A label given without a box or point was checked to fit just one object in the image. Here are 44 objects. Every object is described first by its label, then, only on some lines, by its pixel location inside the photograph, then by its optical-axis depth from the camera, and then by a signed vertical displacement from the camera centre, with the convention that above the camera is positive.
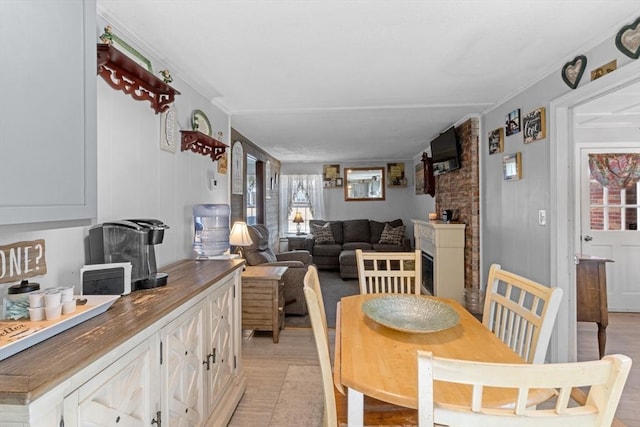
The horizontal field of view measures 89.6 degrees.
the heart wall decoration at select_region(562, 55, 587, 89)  2.12 +0.98
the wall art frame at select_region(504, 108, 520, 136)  2.92 +0.86
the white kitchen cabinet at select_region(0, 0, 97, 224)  0.84 +0.32
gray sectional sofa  6.08 -0.49
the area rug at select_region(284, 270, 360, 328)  3.62 -1.14
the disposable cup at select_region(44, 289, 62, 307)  1.00 -0.25
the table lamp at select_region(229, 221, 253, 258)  3.14 -0.18
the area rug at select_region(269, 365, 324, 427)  2.01 -1.26
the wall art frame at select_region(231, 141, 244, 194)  3.92 +0.63
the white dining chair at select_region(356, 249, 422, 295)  2.23 -0.39
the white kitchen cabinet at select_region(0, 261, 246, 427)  0.82 -0.55
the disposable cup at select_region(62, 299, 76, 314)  1.05 -0.29
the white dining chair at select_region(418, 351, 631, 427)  0.62 -0.34
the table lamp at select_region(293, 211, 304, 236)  6.92 -0.05
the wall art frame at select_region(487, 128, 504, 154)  3.23 +0.77
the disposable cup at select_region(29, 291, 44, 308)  0.99 -0.25
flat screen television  4.07 +0.85
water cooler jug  2.48 -0.11
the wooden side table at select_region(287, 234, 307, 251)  6.38 -0.52
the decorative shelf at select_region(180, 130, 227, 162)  2.40 +0.60
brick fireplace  3.70 +0.23
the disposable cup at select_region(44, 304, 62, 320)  1.00 -0.29
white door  3.84 -0.20
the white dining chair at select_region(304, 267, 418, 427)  1.13 -0.75
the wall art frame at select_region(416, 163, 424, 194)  6.11 +0.74
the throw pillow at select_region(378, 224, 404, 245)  6.25 -0.39
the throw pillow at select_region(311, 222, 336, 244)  6.53 -0.34
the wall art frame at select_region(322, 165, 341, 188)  7.19 +0.93
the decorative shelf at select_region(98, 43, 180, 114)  1.47 +0.74
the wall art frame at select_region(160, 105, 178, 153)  2.14 +0.60
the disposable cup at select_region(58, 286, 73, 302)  1.05 -0.25
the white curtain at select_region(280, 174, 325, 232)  7.24 +0.56
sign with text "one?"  1.11 -0.15
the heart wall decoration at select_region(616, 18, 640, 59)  1.73 +0.96
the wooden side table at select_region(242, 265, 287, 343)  3.10 -0.82
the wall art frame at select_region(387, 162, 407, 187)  7.02 +0.89
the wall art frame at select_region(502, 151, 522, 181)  2.91 +0.45
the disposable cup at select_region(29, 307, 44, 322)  0.99 -0.29
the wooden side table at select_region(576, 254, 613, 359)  2.59 -0.65
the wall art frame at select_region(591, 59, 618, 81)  1.91 +0.89
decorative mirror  7.14 +0.72
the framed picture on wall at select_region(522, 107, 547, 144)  2.55 +0.74
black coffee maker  1.47 -0.13
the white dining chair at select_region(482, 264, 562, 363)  1.29 -0.45
